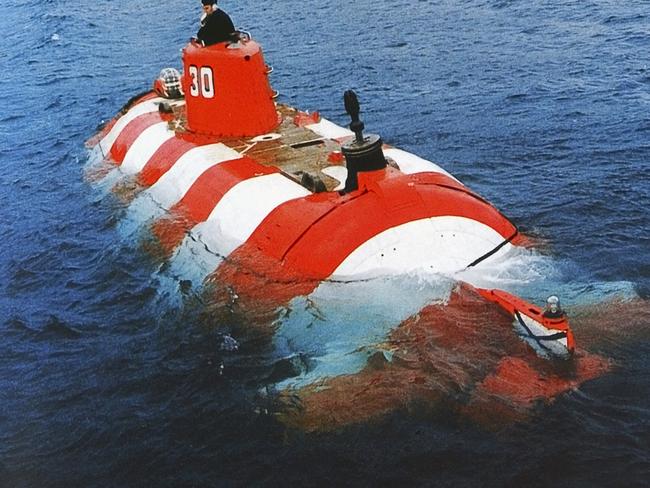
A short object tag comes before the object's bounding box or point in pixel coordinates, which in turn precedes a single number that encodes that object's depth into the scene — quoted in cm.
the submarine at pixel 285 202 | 962
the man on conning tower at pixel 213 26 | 1350
